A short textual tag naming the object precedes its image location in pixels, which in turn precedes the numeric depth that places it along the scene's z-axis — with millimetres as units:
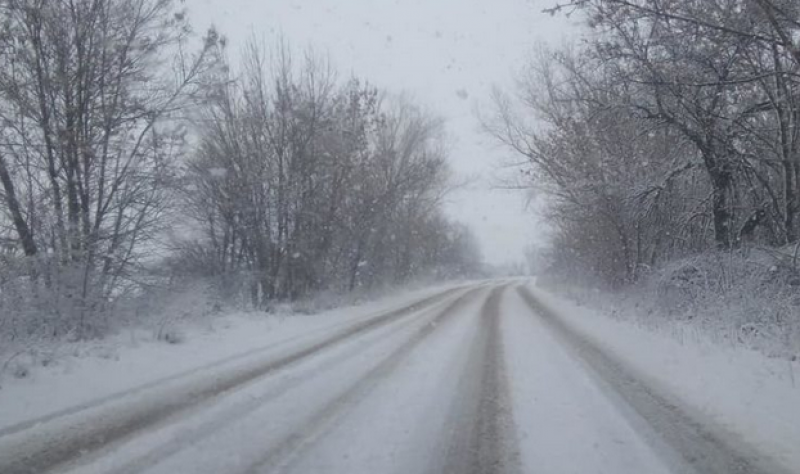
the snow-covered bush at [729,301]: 8773
